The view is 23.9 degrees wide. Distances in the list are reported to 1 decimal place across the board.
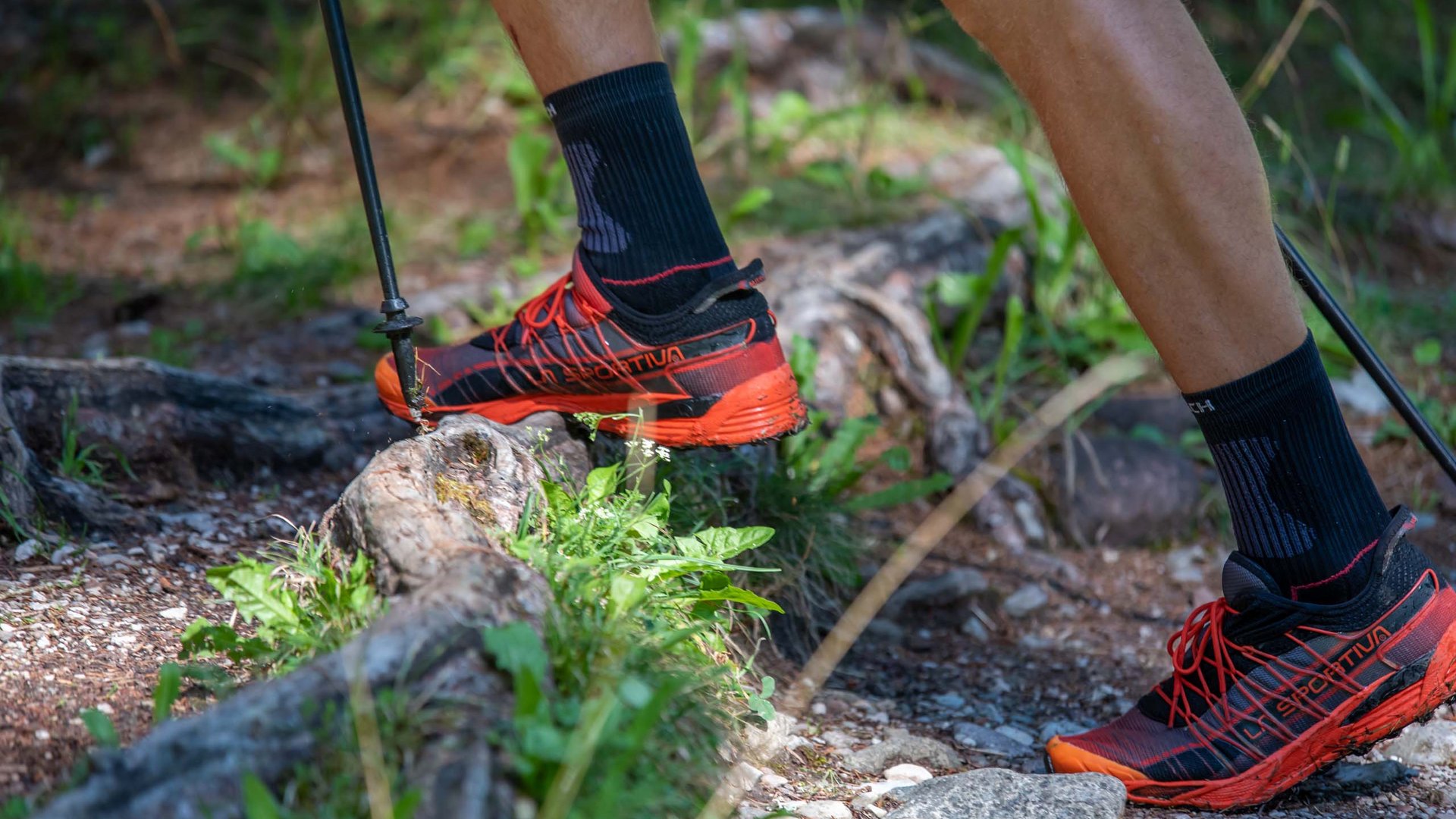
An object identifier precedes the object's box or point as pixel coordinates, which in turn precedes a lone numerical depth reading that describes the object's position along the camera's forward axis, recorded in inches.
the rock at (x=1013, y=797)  81.6
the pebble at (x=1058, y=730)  89.7
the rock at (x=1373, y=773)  87.0
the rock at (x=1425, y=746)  88.1
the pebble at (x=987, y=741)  88.6
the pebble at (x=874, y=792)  83.4
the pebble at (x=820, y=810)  82.2
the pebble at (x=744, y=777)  80.7
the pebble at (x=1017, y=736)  89.3
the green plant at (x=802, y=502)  92.4
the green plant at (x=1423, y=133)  129.4
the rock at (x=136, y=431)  88.5
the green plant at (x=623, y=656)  76.0
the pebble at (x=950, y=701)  91.3
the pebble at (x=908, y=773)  85.4
